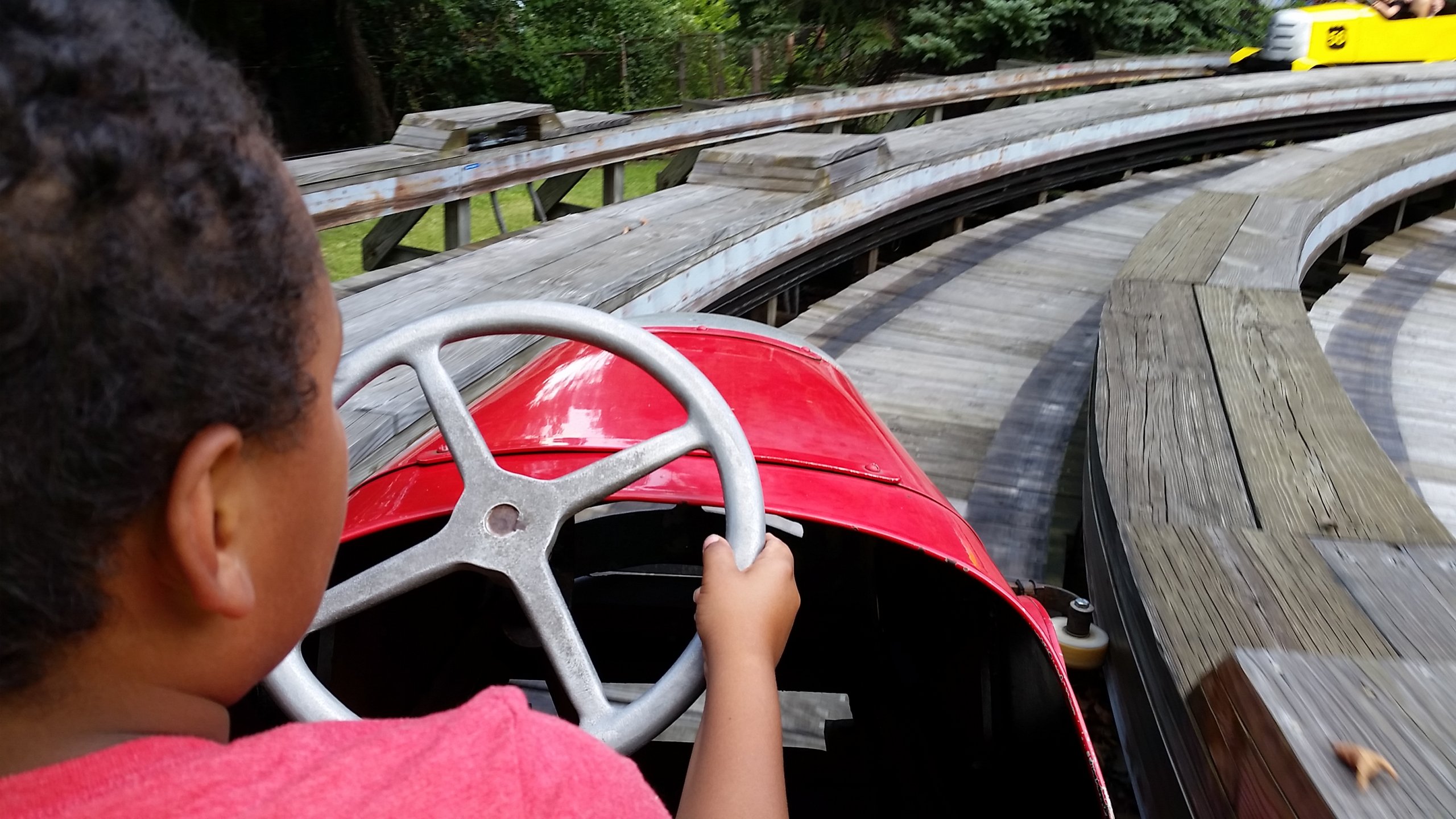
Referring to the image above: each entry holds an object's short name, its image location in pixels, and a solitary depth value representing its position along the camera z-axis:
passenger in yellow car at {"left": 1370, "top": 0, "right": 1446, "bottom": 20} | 11.74
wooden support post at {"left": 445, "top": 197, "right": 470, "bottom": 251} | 4.94
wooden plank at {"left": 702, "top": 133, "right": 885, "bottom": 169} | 4.42
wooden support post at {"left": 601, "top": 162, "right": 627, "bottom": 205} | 6.35
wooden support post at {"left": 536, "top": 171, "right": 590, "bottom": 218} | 6.62
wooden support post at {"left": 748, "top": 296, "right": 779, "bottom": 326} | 4.46
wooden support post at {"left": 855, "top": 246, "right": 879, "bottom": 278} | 5.54
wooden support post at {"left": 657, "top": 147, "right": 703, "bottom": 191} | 7.00
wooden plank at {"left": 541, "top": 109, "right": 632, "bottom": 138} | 5.97
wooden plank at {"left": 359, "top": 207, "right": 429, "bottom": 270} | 5.48
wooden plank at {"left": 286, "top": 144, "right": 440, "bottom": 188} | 4.08
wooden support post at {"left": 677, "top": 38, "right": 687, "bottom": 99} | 17.16
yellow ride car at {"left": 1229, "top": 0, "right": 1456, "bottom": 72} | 11.37
